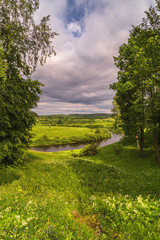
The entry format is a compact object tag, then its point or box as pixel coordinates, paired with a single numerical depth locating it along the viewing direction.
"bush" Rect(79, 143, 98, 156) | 34.75
